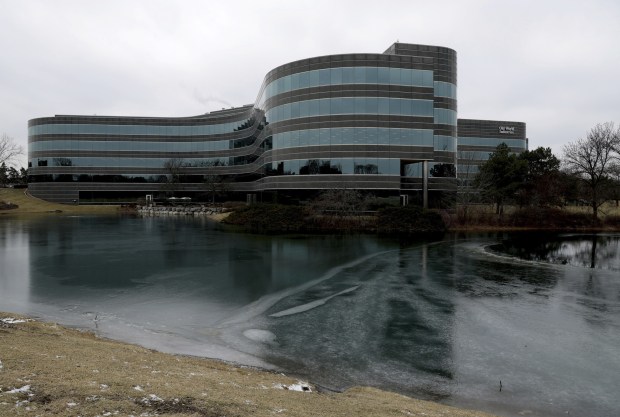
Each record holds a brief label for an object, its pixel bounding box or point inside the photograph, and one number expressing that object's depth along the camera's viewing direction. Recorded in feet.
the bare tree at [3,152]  294.27
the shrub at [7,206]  265.95
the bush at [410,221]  156.56
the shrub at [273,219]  161.89
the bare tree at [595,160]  181.06
